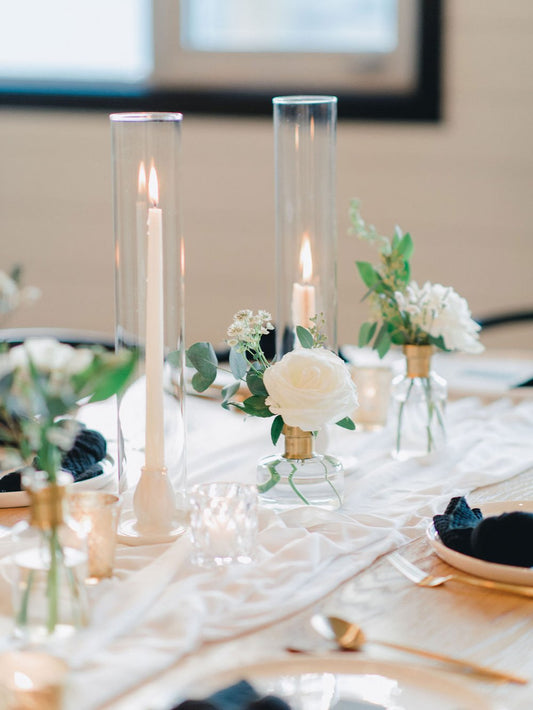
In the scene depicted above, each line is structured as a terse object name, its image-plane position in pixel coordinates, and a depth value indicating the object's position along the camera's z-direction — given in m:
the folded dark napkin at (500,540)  1.58
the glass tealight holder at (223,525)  1.62
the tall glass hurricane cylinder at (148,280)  1.68
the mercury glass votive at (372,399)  2.19
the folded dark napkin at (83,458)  1.83
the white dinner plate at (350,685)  1.33
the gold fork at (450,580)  1.57
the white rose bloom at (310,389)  1.70
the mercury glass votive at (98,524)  1.53
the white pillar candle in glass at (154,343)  1.66
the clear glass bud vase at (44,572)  1.39
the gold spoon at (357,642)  1.43
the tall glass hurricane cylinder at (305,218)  1.92
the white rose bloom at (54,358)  1.36
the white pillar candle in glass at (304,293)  1.94
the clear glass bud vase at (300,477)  1.78
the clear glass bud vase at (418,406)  2.03
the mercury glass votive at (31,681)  1.34
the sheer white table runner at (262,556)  1.44
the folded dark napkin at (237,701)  1.30
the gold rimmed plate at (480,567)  1.57
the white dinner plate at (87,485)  1.81
